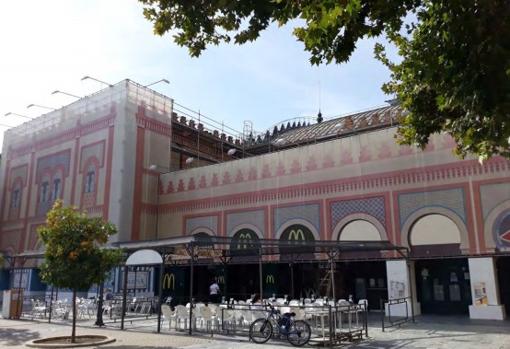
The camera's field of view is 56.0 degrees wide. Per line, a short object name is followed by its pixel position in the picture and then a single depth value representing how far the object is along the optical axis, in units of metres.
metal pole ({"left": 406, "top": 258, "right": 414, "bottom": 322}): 19.42
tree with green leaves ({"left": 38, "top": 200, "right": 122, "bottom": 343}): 13.60
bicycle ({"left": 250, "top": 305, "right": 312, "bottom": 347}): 12.61
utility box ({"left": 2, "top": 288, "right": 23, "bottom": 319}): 21.31
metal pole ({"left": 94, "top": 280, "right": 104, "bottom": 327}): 17.84
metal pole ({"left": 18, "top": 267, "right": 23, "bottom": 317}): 21.41
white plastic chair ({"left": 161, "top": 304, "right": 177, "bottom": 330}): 16.13
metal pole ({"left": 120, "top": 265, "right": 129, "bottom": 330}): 16.79
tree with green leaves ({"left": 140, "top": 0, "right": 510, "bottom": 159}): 6.20
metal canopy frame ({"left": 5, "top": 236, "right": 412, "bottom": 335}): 15.16
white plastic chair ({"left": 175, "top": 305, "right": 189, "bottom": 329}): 15.62
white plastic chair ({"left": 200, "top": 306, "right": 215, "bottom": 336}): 15.08
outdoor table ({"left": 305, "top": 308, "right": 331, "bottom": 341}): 13.22
